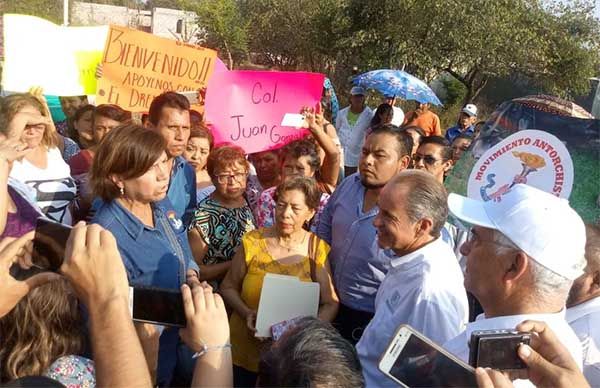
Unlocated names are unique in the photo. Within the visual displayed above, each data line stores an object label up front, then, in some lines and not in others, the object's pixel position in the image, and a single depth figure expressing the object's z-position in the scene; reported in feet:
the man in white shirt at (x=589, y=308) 6.35
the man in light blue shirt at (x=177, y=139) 10.46
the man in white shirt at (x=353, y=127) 23.38
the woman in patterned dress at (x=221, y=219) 10.14
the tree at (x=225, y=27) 71.87
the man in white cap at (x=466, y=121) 24.89
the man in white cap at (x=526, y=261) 5.05
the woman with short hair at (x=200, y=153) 12.17
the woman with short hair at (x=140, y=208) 7.14
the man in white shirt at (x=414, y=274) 6.71
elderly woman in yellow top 9.29
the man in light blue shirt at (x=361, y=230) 9.27
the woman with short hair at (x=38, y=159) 9.77
